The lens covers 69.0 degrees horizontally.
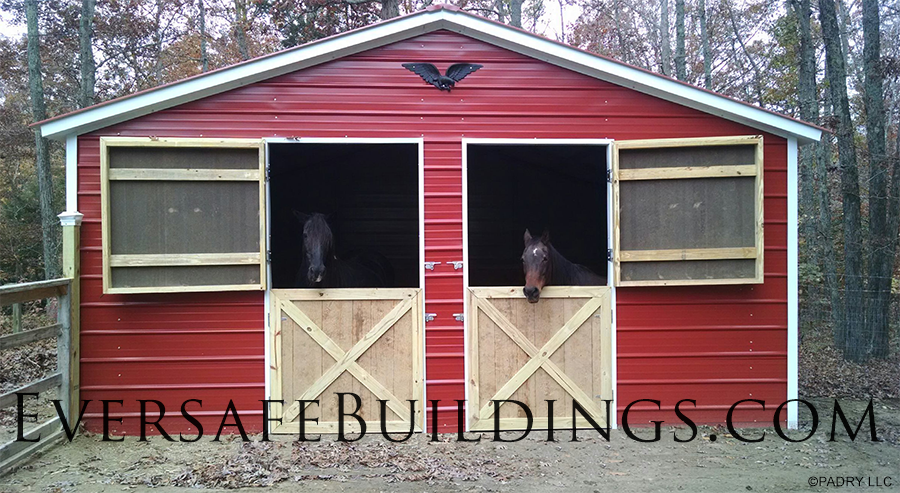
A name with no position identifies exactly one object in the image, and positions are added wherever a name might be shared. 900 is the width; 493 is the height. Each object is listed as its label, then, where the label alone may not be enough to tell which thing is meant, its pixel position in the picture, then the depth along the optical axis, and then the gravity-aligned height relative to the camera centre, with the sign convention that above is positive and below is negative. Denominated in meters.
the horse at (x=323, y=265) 6.01 -0.22
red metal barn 5.64 -0.05
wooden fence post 5.55 -0.44
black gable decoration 5.91 +1.54
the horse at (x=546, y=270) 5.83 -0.27
